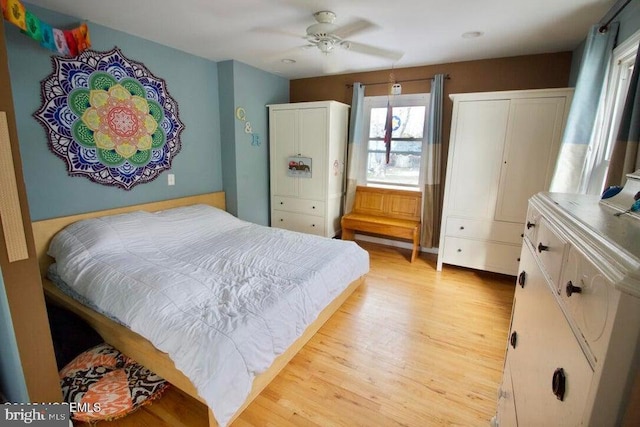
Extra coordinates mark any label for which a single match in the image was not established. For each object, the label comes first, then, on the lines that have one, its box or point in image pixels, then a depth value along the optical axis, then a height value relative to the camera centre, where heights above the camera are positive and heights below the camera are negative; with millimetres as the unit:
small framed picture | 4113 -184
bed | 1478 -885
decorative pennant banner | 1775 +782
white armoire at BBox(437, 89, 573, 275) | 2891 -105
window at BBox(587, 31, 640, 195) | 2109 +313
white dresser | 495 -350
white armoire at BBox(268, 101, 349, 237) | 3979 -148
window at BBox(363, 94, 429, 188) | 4004 +222
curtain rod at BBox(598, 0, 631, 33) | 1952 +969
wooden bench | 3820 -827
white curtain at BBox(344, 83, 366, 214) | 4121 +87
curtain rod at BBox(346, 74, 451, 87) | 3634 +956
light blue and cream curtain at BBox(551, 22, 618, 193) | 2176 +336
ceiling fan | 2248 +941
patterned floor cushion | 1559 -1283
